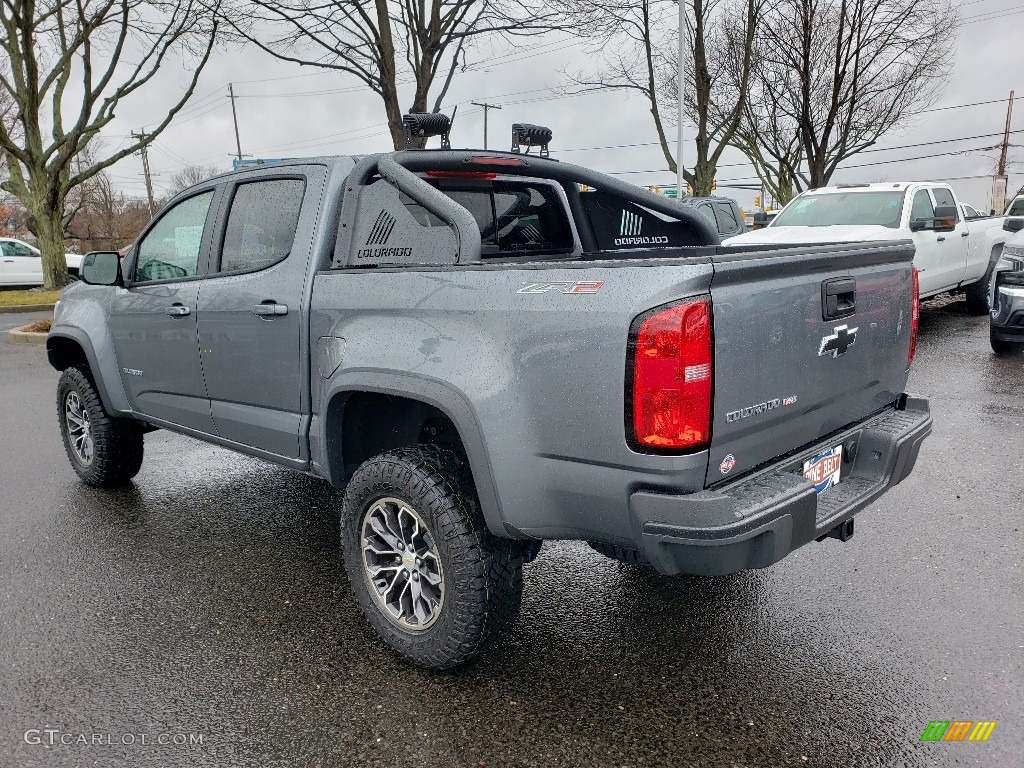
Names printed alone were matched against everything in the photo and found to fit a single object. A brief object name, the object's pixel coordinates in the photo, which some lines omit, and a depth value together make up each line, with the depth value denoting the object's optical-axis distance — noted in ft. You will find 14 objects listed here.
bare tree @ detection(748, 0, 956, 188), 67.62
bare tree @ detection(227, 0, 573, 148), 41.65
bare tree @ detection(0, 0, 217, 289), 54.49
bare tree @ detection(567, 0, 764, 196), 65.92
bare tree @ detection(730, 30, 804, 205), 86.01
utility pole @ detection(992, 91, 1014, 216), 148.56
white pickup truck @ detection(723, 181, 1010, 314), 31.19
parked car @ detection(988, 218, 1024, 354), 25.38
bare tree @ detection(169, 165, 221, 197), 222.79
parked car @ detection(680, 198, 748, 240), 49.98
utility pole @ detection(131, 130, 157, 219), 186.29
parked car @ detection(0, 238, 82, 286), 73.72
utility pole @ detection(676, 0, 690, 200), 61.67
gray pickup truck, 7.35
